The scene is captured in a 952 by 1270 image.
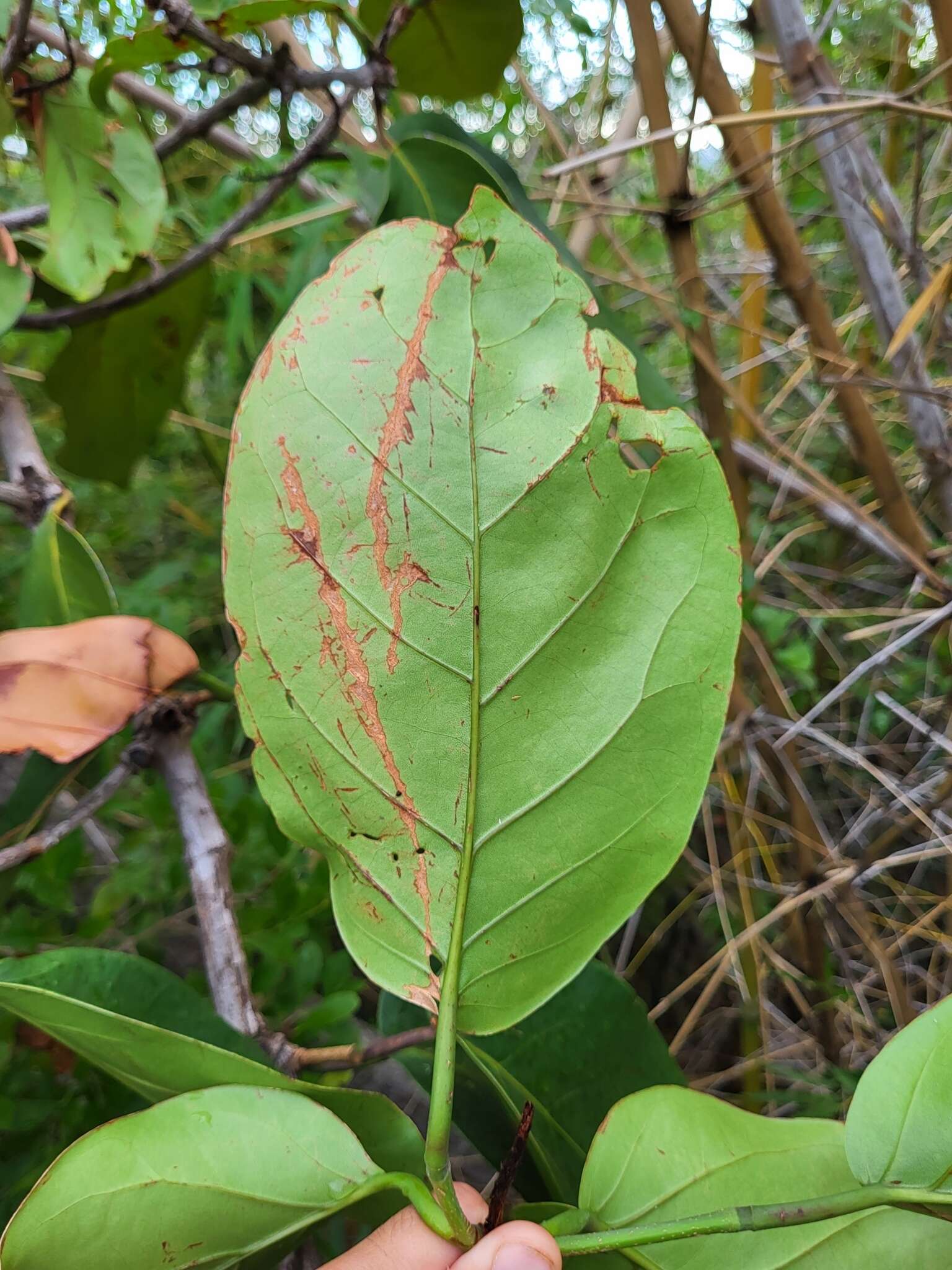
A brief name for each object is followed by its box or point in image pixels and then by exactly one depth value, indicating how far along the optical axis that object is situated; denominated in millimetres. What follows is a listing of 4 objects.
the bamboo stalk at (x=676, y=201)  532
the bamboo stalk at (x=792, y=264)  514
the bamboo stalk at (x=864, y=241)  498
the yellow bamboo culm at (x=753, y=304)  708
